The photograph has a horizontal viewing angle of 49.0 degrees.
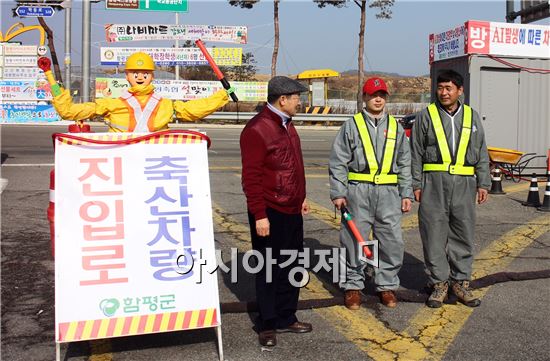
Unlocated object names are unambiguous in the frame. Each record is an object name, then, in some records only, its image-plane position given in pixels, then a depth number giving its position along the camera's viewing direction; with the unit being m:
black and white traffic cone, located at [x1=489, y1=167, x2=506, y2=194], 10.84
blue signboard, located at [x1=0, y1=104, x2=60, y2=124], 28.89
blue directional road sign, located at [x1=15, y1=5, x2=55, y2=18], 22.45
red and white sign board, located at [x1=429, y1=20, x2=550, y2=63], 12.45
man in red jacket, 4.16
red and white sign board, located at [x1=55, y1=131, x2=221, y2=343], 3.78
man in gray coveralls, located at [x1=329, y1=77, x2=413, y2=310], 4.86
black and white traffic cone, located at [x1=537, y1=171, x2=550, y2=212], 9.28
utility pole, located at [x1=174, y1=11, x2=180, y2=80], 34.13
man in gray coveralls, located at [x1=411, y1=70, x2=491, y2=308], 4.96
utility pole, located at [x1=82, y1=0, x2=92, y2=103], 25.36
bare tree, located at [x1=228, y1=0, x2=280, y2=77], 36.09
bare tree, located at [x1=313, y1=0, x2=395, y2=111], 36.28
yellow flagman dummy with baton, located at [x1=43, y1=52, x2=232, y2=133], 4.53
